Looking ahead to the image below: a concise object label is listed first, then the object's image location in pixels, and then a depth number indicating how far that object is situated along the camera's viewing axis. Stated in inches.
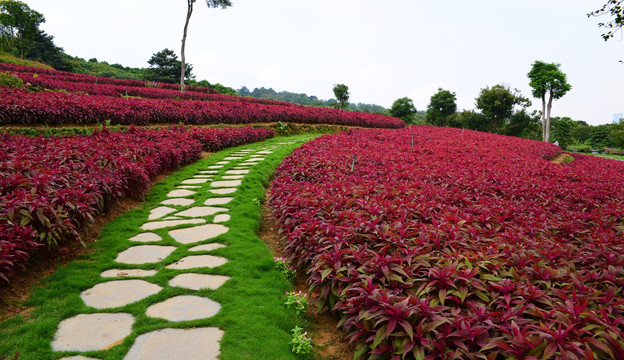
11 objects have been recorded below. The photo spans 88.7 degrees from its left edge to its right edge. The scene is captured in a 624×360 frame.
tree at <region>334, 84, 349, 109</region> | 1206.9
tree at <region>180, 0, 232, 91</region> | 783.1
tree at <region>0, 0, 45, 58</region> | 1352.1
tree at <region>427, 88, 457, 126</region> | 1340.7
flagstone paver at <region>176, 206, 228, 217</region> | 162.2
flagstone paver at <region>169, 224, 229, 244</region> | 134.2
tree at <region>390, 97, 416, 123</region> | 1274.6
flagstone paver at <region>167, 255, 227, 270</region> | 112.2
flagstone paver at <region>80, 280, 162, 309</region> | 89.8
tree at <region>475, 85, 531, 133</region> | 1315.2
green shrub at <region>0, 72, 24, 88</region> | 333.2
